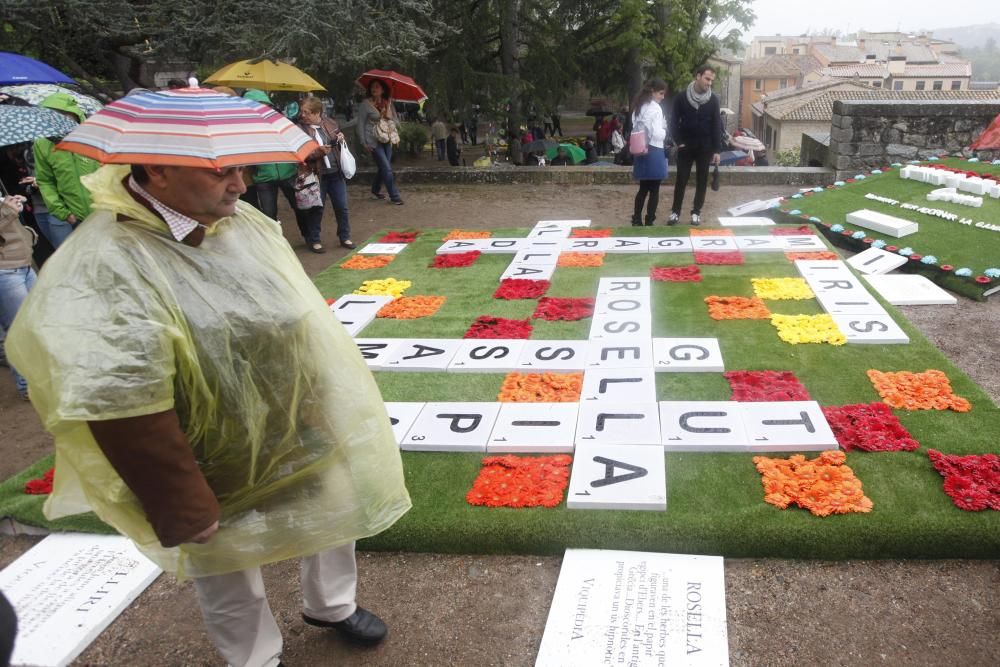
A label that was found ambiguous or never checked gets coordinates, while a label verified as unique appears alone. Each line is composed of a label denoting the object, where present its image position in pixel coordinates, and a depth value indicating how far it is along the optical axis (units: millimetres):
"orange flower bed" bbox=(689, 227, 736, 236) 7078
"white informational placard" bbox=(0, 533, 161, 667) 2562
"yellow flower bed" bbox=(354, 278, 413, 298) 6086
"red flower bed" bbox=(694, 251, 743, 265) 6242
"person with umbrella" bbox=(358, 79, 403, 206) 8695
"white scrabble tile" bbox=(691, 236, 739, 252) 6539
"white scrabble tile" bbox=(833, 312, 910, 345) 4438
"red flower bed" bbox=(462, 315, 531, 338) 4977
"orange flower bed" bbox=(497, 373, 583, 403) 4023
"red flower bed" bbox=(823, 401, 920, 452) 3301
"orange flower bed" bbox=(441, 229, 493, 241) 7645
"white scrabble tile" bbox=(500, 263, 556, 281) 6156
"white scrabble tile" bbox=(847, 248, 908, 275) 5934
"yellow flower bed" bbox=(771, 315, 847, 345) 4516
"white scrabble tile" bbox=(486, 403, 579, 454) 3523
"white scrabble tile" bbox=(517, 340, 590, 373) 4395
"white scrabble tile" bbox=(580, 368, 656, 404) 3926
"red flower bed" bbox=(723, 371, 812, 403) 3830
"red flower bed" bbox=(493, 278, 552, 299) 5754
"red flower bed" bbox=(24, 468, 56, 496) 3471
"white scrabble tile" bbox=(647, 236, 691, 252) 6676
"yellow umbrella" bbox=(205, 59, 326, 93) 7230
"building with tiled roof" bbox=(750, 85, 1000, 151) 46094
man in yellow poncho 1525
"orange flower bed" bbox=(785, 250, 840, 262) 6117
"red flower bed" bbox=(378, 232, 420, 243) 7711
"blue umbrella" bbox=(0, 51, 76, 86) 5818
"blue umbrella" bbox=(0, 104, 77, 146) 4398
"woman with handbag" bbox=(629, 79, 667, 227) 6914
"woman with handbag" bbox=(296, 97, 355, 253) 6719
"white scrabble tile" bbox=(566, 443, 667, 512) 2996
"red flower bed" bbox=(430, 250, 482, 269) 6719
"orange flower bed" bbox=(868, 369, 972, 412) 3650
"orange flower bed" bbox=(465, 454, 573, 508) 3115
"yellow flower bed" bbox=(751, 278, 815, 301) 5309
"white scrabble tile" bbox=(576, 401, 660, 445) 3496
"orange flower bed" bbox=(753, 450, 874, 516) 2889
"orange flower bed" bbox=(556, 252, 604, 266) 6434
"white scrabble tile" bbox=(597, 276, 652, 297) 5612
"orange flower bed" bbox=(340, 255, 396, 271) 6879
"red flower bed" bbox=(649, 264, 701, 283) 5859
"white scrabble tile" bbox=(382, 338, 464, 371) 4570
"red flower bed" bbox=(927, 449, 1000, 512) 2838
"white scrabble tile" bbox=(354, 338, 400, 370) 4695
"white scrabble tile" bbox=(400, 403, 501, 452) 3588
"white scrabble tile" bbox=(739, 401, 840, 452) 3326
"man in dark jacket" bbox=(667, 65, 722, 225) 6852
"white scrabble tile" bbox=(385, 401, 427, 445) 3744
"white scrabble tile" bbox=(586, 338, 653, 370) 4363
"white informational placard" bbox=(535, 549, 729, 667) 2330
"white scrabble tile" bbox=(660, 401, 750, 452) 3395
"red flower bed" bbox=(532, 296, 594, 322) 5215
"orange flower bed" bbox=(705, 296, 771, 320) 5027
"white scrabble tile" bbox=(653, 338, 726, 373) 4234
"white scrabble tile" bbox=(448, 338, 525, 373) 4461
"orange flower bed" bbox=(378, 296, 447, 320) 5539
